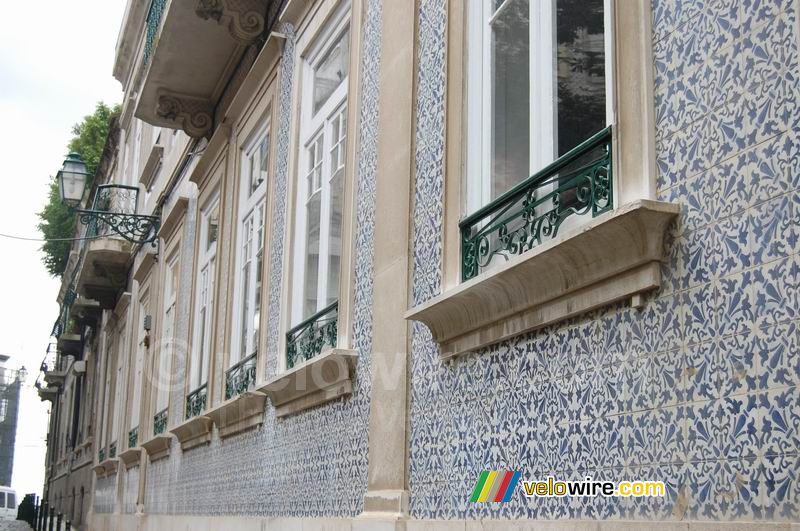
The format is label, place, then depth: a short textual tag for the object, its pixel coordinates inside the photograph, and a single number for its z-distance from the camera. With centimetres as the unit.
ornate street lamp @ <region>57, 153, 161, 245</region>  1673
